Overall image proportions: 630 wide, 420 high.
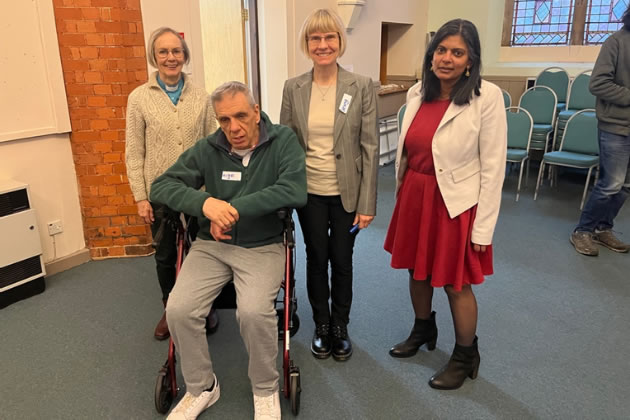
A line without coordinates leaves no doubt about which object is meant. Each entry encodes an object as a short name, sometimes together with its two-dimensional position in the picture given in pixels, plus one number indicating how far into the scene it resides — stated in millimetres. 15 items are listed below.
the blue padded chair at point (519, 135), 4738
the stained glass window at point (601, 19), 5941
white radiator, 2783
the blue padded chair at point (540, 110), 5332
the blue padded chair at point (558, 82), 5785
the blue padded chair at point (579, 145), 4426
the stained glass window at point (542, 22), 6250
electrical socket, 3224
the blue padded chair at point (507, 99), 5414
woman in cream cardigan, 2191
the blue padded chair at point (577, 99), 5348
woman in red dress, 1800
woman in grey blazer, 2000
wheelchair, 1928
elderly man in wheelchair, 1828
